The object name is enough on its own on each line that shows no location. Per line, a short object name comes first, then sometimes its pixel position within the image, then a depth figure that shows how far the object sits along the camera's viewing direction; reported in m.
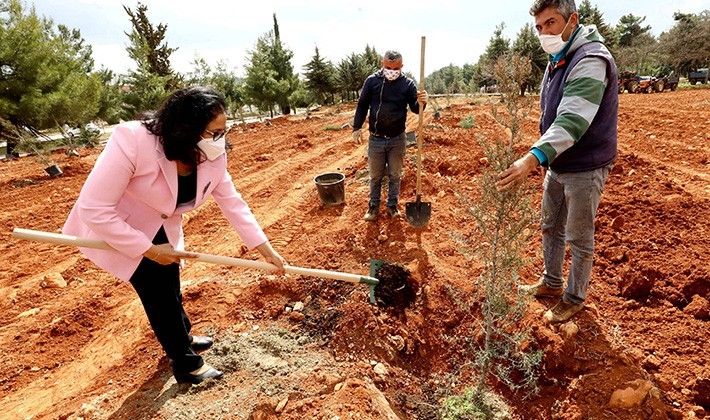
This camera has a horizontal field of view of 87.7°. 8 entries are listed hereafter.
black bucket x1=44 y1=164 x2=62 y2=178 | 8.62
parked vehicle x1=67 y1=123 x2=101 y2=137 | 14.88
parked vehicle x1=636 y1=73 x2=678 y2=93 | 21.59
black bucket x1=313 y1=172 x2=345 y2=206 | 5.15
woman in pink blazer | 1.80
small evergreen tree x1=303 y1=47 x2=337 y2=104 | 28.81
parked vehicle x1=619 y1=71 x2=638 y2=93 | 22.19
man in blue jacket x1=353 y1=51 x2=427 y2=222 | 4.17
